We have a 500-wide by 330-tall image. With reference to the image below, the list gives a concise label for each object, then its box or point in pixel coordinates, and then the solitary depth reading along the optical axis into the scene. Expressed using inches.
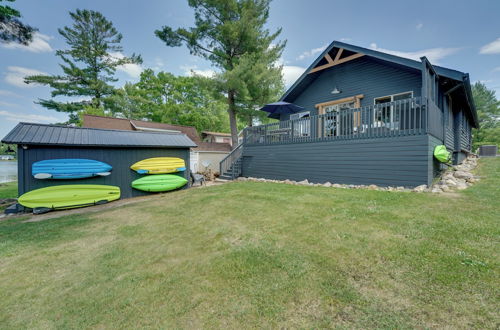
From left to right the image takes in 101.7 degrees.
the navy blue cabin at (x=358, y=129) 222.2
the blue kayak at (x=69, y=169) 205.6
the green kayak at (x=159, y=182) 269.2
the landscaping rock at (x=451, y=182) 205.2
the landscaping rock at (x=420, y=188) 198.2
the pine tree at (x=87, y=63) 708.0
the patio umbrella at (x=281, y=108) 364.9
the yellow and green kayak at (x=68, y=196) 202.5
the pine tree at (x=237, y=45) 476.7
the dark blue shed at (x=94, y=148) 202.4
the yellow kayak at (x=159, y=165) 267.6
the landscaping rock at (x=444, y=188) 192.5
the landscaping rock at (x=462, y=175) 226.3
